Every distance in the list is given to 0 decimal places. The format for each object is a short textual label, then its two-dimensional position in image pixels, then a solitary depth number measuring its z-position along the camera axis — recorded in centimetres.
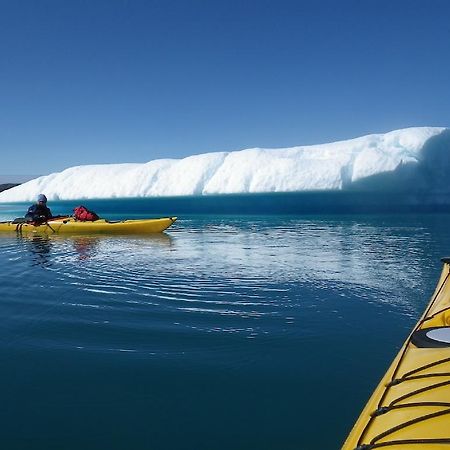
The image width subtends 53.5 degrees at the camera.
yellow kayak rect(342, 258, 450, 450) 178
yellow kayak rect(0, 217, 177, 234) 1360
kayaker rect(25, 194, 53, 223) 1430
